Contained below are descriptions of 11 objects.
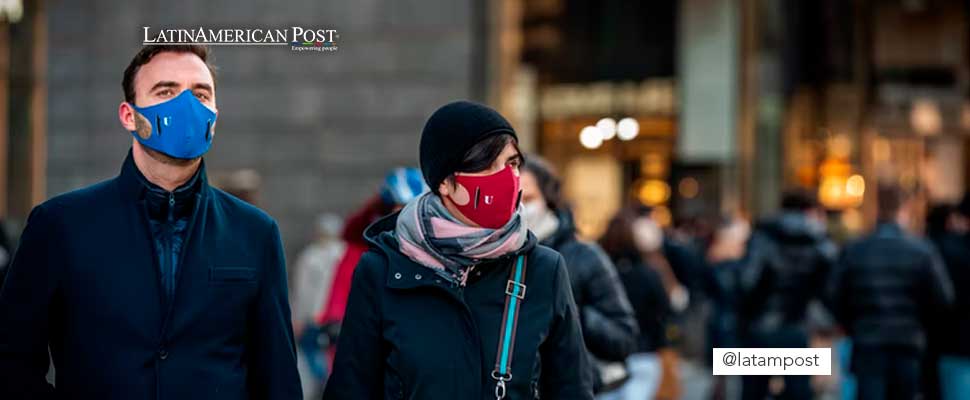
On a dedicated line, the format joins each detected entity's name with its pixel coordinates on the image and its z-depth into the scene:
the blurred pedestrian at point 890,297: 17.75
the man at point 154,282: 6.65
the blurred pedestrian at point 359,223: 12.68
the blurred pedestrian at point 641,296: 18.76
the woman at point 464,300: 6.88
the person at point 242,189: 16.56
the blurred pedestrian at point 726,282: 23.36
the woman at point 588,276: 10.70
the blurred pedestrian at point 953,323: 19.35
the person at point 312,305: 23.01
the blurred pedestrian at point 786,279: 20.23
